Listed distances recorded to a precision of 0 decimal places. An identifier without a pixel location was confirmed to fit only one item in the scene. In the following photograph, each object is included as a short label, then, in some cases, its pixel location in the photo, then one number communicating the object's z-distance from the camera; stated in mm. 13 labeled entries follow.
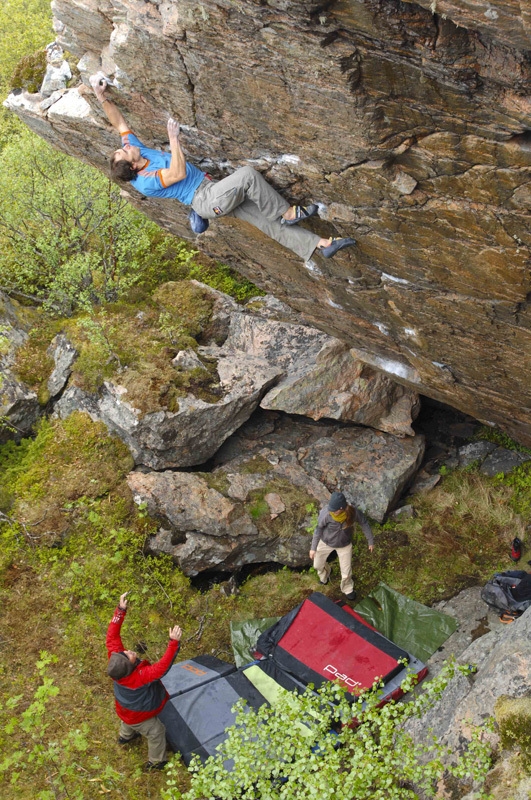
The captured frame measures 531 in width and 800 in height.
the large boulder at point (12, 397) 12117
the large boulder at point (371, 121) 4625
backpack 9547
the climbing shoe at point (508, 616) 9609
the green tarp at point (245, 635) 9867
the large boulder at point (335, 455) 12211
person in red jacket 7227
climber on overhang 6727
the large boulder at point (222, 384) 11500
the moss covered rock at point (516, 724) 5590
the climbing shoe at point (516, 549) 10992
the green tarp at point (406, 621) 9841
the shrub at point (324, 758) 5395
